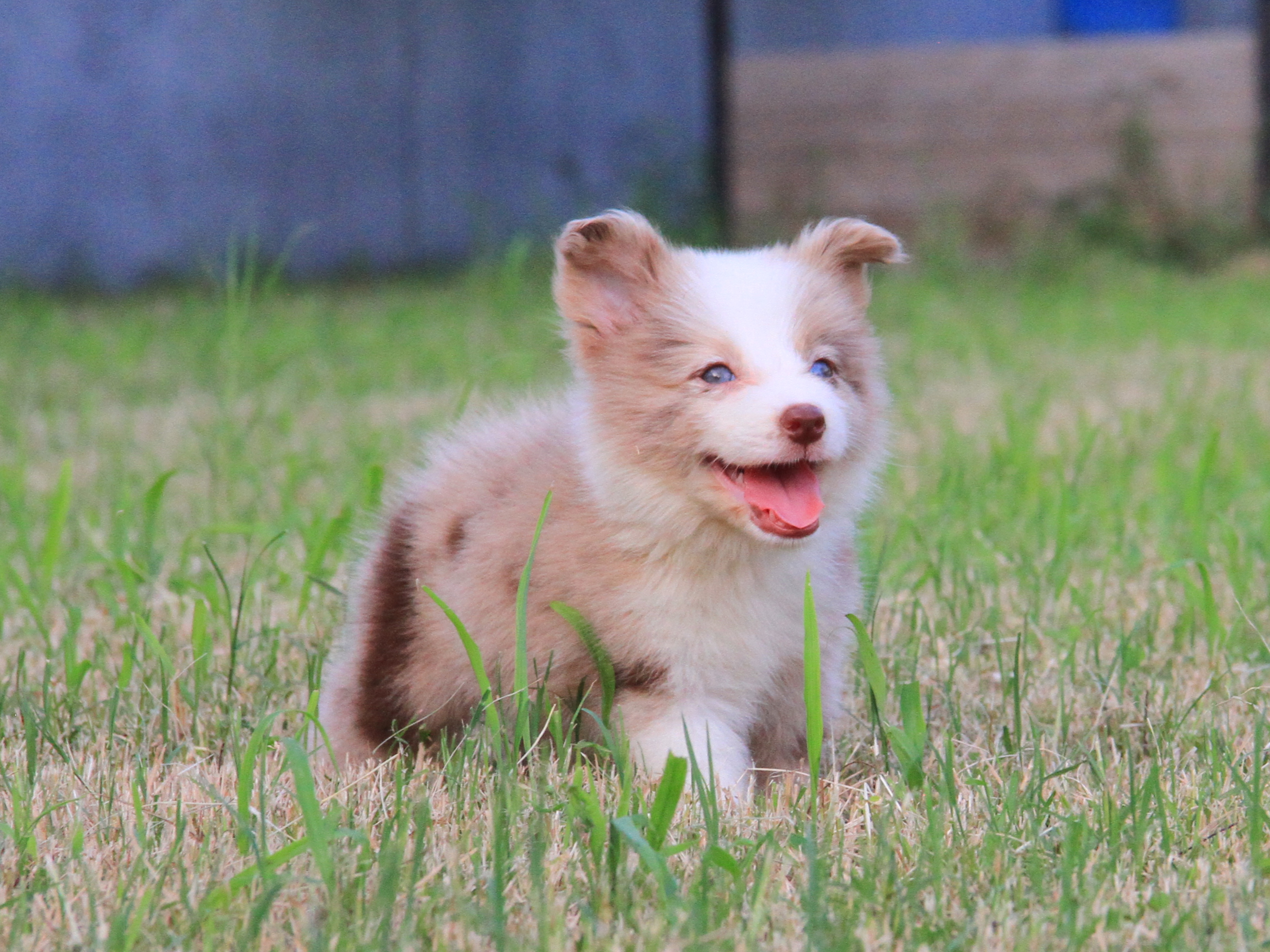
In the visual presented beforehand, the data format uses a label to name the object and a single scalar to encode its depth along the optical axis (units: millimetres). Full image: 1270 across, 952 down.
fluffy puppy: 4359
